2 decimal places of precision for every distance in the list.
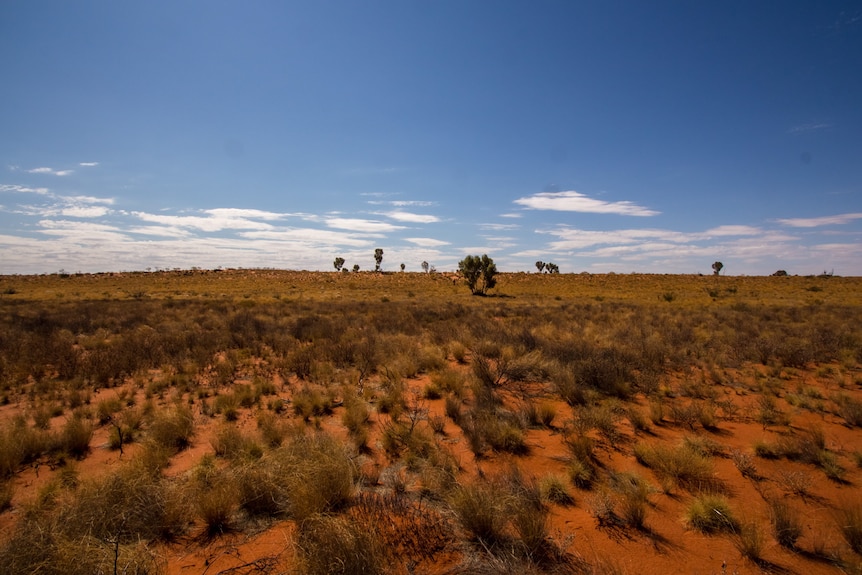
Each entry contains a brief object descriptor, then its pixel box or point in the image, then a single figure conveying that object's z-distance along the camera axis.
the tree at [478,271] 40.34
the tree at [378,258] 76.12
